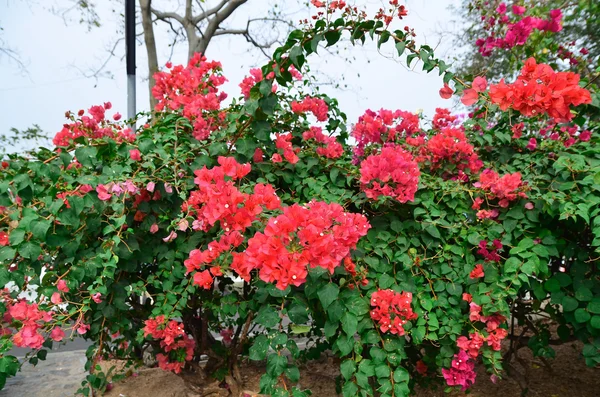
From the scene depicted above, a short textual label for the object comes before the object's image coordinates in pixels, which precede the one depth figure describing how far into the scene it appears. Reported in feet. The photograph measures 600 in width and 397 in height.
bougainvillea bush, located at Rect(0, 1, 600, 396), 6.04
